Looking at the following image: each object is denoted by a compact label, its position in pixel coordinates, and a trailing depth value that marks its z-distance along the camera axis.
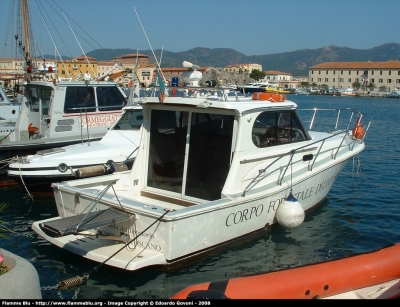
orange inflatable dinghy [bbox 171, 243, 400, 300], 4.89
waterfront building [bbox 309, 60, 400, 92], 121.88
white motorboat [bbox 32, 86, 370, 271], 5.96
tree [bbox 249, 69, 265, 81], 130.85
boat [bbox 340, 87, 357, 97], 102.62
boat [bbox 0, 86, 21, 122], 16.75
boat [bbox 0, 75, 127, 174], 12.30
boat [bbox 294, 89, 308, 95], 113.97
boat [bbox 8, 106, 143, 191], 10.08
